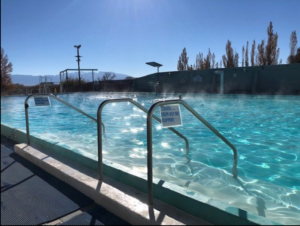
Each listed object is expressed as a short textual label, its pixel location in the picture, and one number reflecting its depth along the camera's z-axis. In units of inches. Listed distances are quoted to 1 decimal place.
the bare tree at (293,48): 516.0
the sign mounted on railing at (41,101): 128.5
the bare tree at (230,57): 853.2
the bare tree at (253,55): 750.5
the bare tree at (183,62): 965.7
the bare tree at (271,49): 513.7
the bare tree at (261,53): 668.5
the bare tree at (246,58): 785.1
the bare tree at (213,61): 947.3
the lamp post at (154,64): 681.6
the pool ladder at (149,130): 68.6
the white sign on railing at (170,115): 73.1
